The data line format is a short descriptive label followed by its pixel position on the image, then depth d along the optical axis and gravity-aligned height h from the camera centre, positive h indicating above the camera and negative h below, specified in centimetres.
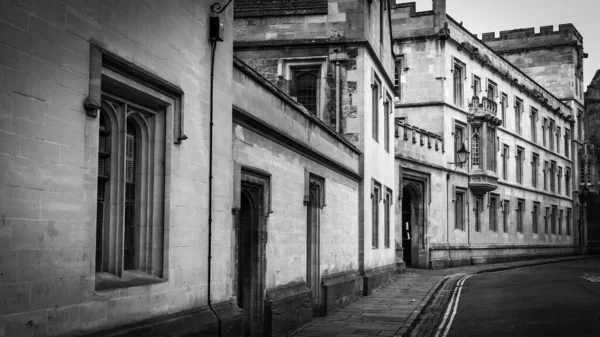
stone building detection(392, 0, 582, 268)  3384 +425
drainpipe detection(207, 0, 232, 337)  951 +175
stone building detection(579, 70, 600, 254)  6222 +534
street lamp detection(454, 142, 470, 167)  3562 +339
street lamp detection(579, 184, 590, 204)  6109 +265
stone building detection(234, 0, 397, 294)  2116 +474
